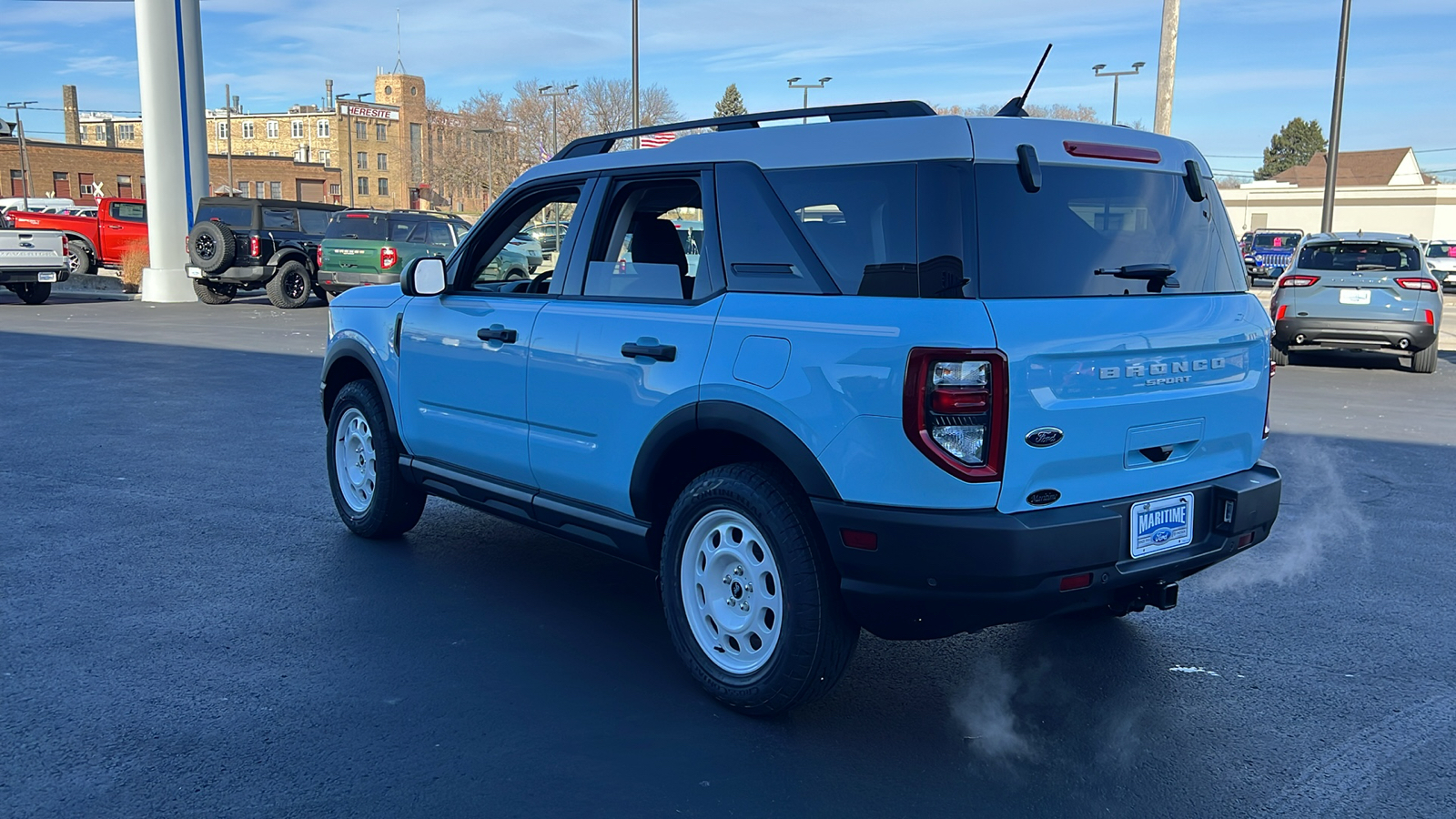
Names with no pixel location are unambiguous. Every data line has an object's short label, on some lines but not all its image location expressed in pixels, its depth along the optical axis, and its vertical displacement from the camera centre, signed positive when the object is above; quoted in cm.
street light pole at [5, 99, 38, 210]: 6604 +334
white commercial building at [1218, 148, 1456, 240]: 7319 +284
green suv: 1955 -25
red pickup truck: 2622 -16
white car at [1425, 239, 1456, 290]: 3850 -35
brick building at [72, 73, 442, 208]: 11269 +844
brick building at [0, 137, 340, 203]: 7731 +370
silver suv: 1366 -59
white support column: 2283 +182
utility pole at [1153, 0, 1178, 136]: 1839 +278
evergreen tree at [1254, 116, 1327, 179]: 12344 +1039
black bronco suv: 2164 -36
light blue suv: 338 -44
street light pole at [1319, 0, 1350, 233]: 2334 +251
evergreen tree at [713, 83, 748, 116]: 12619 +1399
